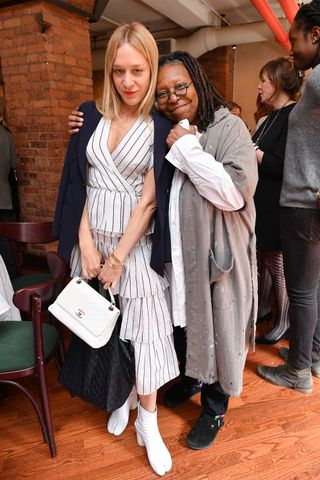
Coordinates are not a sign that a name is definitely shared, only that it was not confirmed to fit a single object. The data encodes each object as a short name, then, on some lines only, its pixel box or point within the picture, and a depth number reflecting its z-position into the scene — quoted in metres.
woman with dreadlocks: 1.13
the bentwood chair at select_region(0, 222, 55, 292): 2.09
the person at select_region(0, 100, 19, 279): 3.26
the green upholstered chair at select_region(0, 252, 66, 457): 1.29
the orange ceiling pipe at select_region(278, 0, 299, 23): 3.85
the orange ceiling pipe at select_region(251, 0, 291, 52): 4.02
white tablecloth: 1.73
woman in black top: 1.83
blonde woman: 1.16
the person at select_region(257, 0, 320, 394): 1.41
